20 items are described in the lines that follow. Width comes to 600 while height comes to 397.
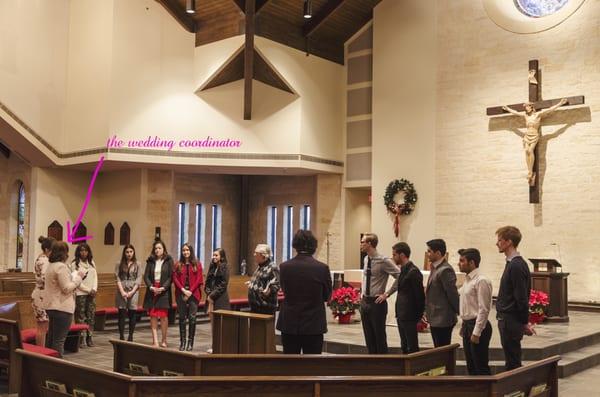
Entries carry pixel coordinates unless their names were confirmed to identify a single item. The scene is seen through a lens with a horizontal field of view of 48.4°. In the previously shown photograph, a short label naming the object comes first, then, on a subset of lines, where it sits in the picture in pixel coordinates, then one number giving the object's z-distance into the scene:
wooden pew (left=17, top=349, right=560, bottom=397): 3.01
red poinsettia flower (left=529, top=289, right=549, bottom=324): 9.23
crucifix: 12.89
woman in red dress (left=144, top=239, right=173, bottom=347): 7.82
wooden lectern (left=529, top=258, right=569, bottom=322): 9.92
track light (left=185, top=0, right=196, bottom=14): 12.69
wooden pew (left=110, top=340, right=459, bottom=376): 3.98
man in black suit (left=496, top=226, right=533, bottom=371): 4.75
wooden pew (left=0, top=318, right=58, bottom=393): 5.57
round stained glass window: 13.20
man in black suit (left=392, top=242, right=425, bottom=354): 5.46
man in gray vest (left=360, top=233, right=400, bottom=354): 5.77
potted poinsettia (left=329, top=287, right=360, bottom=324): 9.27
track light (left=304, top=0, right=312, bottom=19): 12.96
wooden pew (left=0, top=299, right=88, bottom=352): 6.65
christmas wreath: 14.80
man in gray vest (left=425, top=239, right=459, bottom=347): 5.21
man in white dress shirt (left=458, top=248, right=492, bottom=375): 4.84
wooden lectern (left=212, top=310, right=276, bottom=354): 5.78
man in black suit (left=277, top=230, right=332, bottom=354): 4.88
